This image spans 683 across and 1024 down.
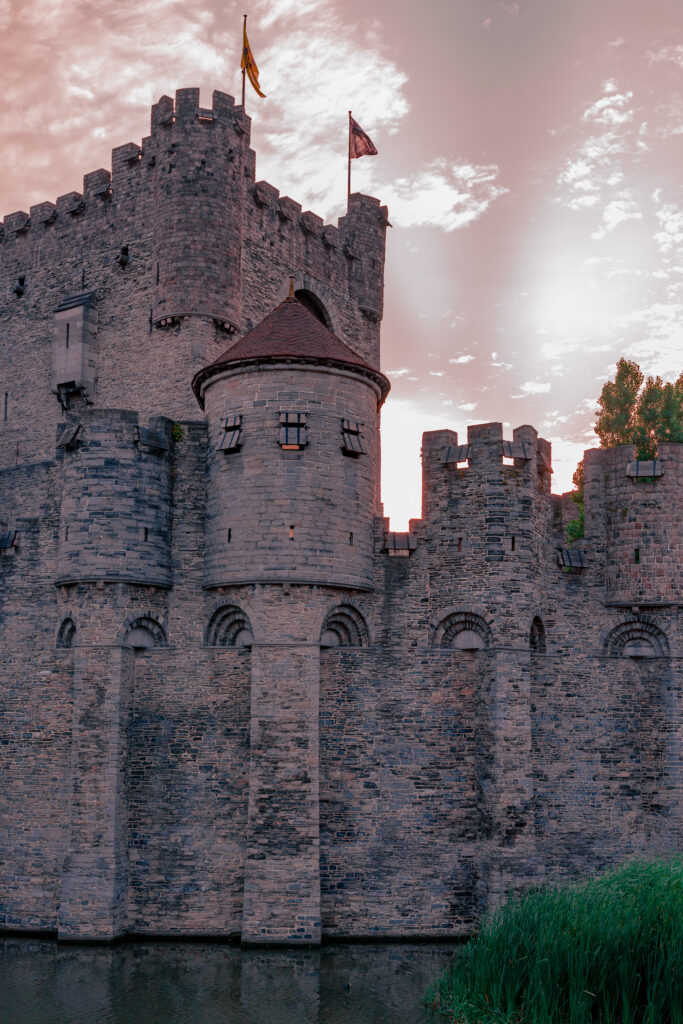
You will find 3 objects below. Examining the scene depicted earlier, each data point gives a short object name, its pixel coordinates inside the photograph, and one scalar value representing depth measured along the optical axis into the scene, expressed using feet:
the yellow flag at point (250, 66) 105.19
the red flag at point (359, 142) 120.98
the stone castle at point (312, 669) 71.61
